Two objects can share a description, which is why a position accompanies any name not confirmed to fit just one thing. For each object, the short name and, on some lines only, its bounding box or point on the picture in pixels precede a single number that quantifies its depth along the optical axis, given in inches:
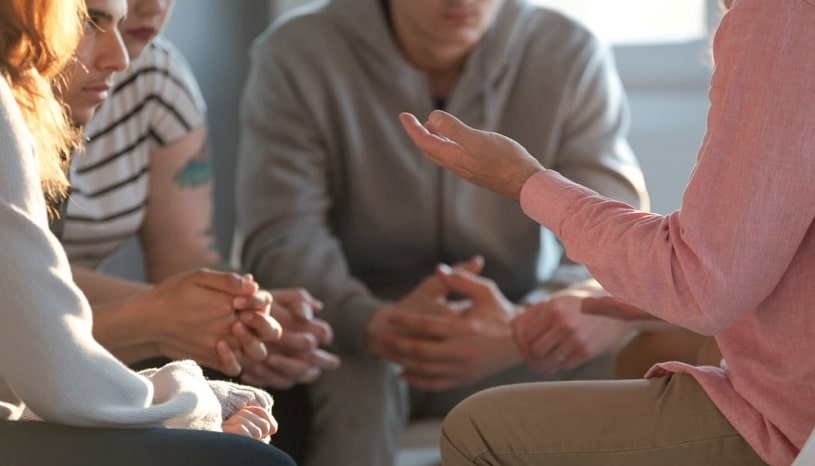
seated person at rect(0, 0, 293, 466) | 96.9
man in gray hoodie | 145.6
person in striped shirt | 120.0
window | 185.3
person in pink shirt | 96.2
